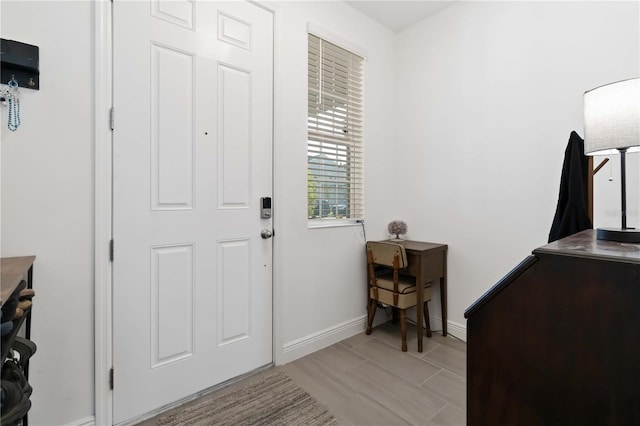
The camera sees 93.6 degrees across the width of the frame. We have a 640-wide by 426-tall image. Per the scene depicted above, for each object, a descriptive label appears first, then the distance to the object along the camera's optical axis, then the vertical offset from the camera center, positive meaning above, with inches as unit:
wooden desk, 92.0 -17.6
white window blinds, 93.0 +25.5
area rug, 61.5 -42.7
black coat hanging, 58.8 +3.3
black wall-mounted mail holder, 47.8 +24.0
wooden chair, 91.0 -23.2
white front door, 60.4 +3.6
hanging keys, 48.7 +18.2
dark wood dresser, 25.5 -12.4
